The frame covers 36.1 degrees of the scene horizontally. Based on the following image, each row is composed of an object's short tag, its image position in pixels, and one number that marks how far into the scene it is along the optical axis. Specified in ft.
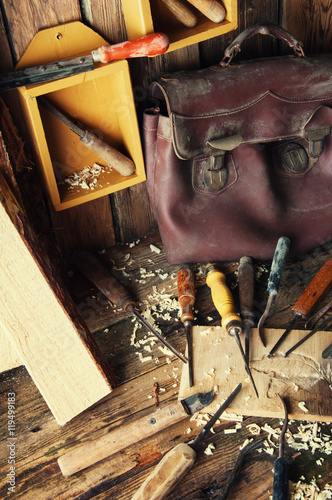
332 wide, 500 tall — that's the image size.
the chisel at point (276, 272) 4.59
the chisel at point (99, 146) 4.59
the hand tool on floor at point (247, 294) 4.57
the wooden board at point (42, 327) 4.10
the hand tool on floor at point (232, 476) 3.63
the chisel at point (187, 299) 4.54
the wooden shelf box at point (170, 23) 4.36
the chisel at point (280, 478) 3.53
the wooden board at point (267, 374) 4.09
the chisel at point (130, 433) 3.85
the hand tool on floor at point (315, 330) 4.45
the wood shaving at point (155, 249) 5.86
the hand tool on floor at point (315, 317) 4.73
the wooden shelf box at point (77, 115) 4.33
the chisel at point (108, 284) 4.83
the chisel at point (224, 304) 4.46
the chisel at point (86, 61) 4.13
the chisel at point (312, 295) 4.67
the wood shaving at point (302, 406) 4.05
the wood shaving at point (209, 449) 3.90
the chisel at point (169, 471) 3.55
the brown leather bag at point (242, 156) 4.78
